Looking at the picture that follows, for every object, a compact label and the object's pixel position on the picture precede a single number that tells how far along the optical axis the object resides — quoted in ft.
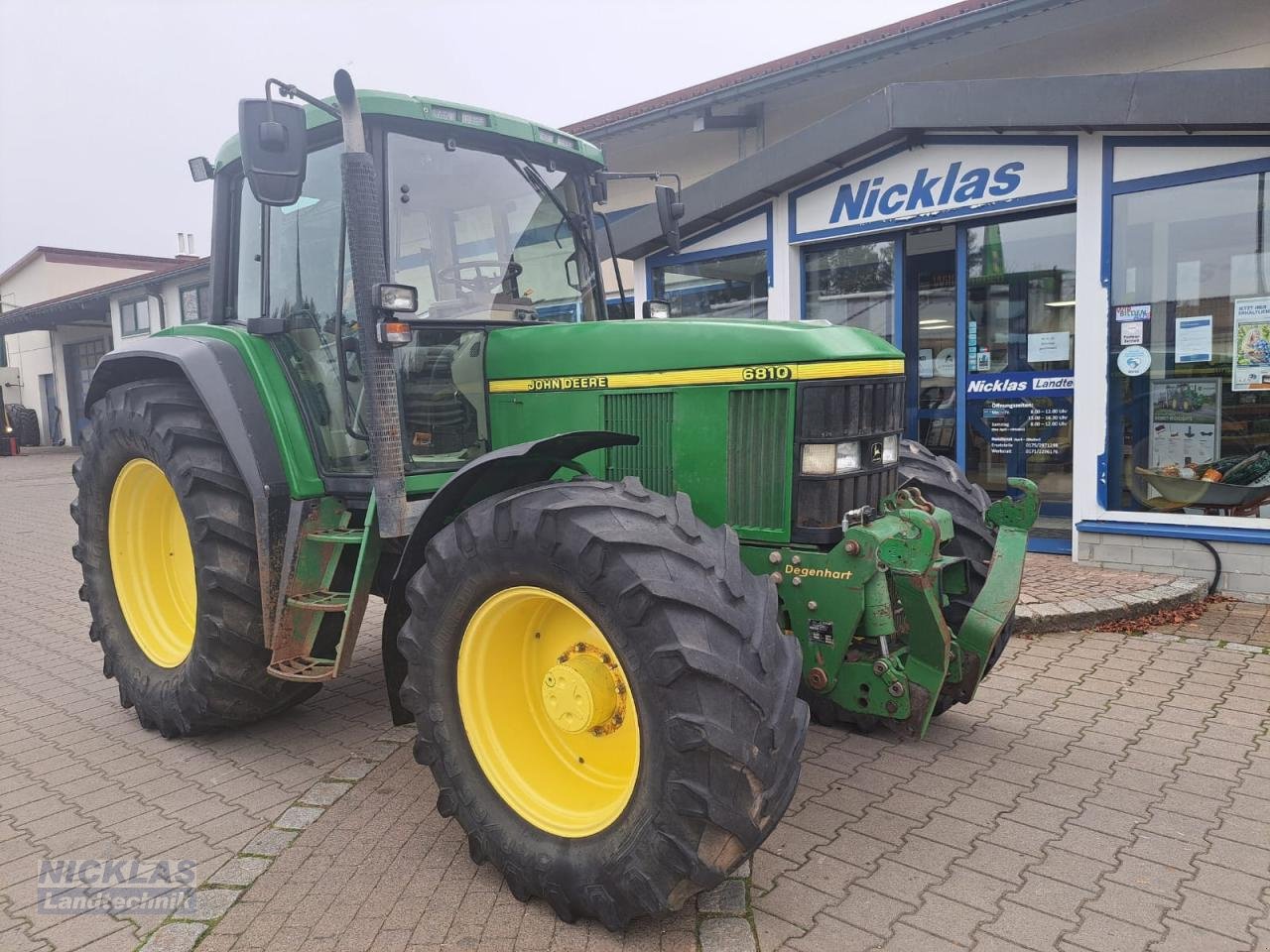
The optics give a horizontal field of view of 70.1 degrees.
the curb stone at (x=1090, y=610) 18.02
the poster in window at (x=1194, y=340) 20.07
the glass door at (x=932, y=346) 25.53
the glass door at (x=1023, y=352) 22.45
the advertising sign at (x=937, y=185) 21.13
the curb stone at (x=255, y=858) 8.55
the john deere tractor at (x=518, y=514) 7.94
